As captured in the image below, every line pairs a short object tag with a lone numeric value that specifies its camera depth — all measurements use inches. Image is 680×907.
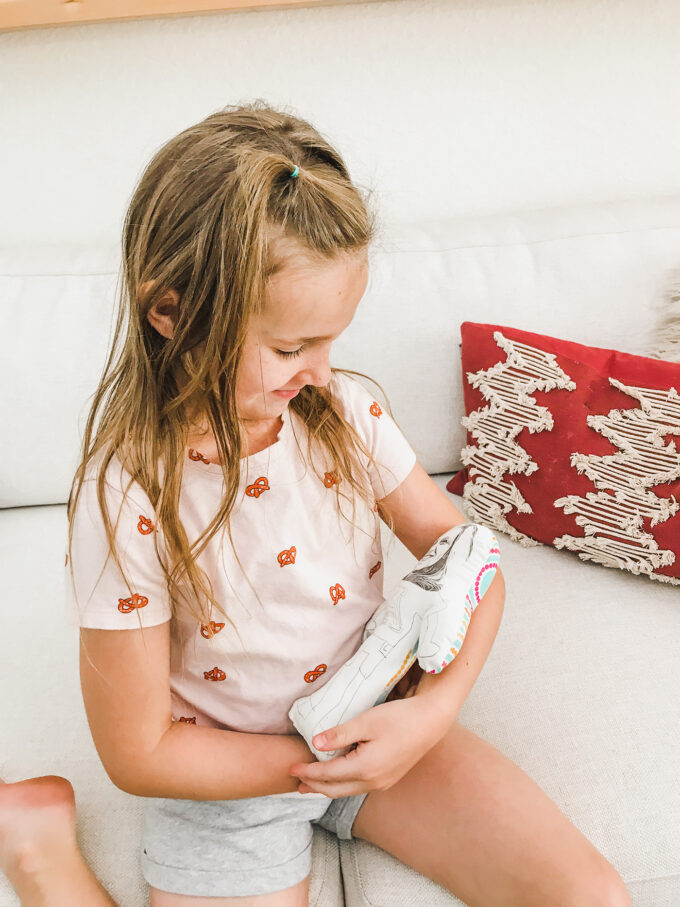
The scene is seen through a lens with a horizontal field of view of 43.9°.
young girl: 27.4
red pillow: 44.7
